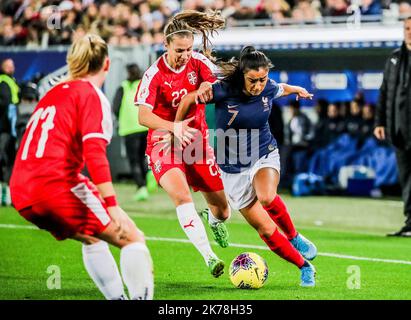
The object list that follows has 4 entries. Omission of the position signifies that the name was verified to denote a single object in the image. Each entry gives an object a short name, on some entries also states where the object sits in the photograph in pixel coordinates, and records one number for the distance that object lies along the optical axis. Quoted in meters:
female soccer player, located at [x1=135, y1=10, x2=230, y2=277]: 19.36
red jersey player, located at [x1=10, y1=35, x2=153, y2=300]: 14.01
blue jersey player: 18.22
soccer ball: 17.95
